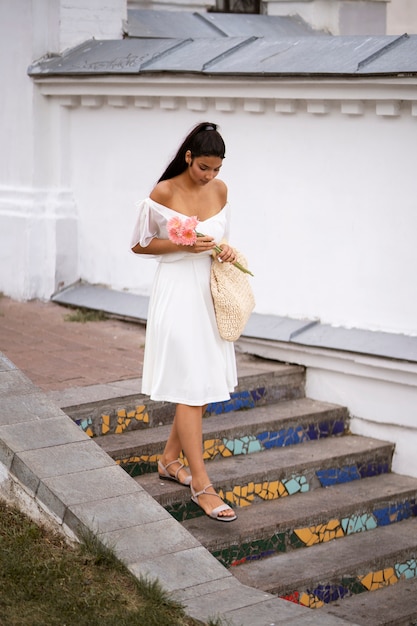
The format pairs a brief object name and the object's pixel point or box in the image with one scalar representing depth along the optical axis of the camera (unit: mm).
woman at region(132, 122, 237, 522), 5746
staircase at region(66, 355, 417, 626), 5832
